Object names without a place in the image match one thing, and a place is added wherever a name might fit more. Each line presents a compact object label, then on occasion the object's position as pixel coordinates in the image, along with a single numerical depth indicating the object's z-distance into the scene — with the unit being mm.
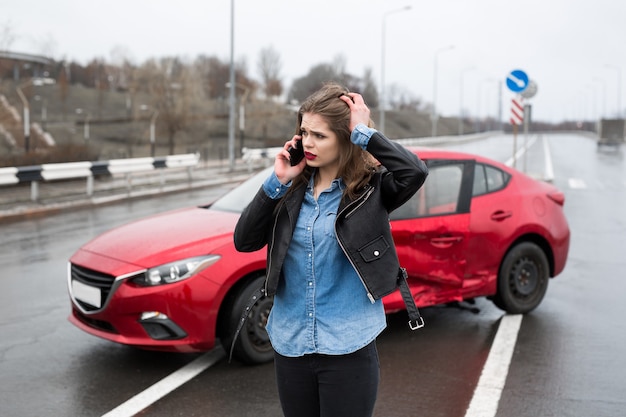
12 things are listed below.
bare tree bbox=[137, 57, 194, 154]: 77750
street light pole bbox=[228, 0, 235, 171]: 27844
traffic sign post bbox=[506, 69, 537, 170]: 18547
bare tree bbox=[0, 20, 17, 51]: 30062
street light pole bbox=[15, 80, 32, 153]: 32275
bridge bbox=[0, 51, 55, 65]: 102769
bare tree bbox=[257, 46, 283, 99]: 128375
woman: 2494
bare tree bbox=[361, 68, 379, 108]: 127550
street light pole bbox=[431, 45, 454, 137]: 65125
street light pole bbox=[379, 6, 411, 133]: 46438
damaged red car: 4707
